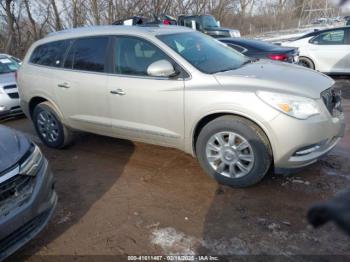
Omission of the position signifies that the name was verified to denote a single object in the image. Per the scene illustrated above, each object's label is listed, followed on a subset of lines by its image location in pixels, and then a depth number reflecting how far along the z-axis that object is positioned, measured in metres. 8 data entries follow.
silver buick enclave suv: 3.23
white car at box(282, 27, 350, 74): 9.06
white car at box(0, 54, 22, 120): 7.05
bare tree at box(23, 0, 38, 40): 19.68
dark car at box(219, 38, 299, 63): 7.62
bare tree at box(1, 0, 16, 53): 18.57
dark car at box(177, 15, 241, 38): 14.78
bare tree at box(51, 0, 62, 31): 19.95
